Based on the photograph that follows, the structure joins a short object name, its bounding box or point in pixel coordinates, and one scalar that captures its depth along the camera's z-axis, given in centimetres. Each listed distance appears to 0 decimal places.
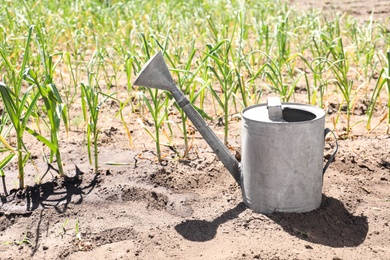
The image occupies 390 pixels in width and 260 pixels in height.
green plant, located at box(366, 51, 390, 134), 333
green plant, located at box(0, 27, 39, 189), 284
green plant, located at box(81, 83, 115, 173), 307
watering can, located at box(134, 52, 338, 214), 261
